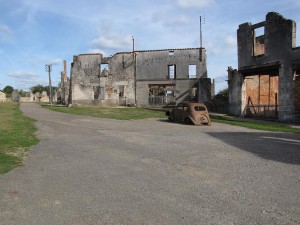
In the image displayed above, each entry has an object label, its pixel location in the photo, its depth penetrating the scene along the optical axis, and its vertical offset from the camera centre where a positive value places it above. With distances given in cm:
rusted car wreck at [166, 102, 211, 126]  1552 -81
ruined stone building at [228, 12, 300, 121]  1804 +243
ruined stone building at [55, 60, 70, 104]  3761 +241
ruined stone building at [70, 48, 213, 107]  3043 +320
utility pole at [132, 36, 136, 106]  3199 +600
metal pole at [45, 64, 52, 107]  4149 +578
